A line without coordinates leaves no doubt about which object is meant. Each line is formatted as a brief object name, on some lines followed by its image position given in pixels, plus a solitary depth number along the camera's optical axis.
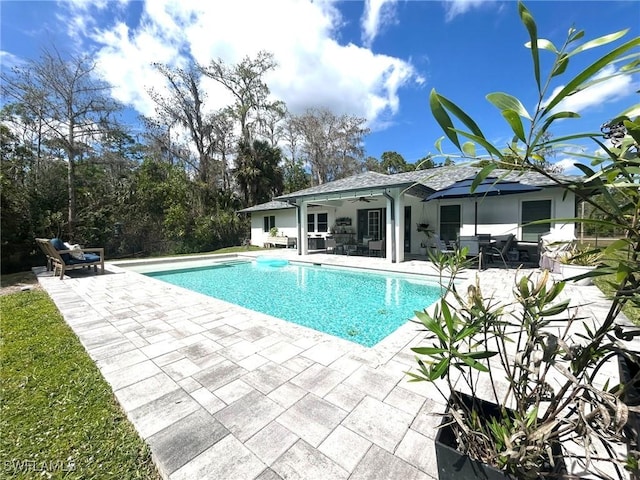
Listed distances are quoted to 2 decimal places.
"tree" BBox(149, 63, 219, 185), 20.52
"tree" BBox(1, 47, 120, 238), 10.47
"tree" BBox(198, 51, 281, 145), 21.61
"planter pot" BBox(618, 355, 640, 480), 0.94
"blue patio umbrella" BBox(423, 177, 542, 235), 7.50
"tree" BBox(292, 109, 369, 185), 25.75
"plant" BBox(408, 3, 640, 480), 0.81
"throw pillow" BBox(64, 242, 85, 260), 8.48
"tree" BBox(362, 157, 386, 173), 28.90
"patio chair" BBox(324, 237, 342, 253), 13.50
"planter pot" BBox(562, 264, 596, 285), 5.79
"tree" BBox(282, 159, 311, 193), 27.56
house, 9.60
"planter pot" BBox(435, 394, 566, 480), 1.17
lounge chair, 7.97
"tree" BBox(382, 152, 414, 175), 32.97
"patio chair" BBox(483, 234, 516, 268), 8.14
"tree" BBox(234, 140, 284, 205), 21.12
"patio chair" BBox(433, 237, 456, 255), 8.42
